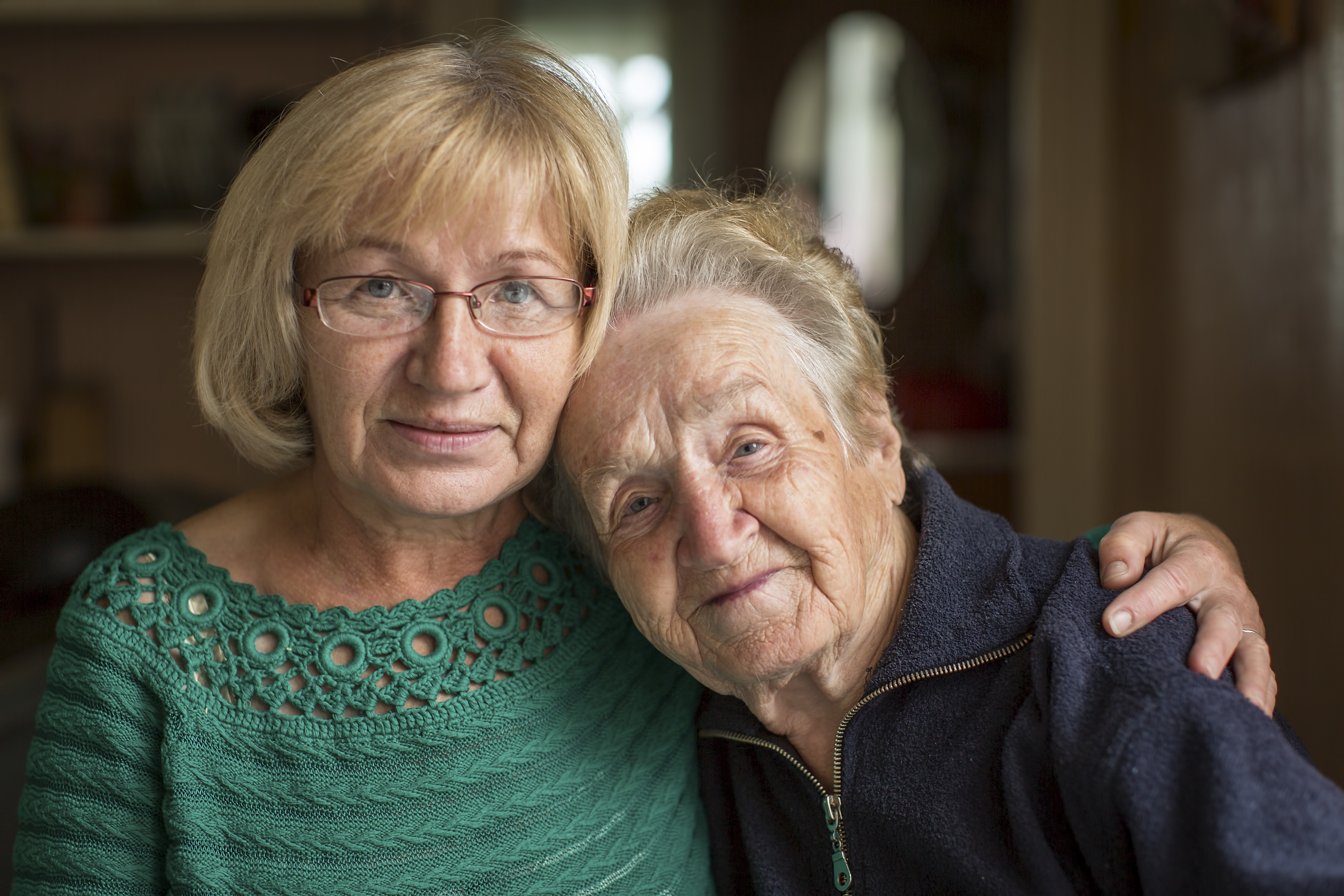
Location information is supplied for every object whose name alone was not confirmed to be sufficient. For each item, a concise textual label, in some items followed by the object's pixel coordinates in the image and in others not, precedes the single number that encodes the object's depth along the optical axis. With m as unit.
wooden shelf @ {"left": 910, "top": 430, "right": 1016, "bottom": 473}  3.86
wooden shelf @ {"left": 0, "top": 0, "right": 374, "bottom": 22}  3.26
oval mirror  3.96
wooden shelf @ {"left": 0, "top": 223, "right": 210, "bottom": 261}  3.24
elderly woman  0.98
